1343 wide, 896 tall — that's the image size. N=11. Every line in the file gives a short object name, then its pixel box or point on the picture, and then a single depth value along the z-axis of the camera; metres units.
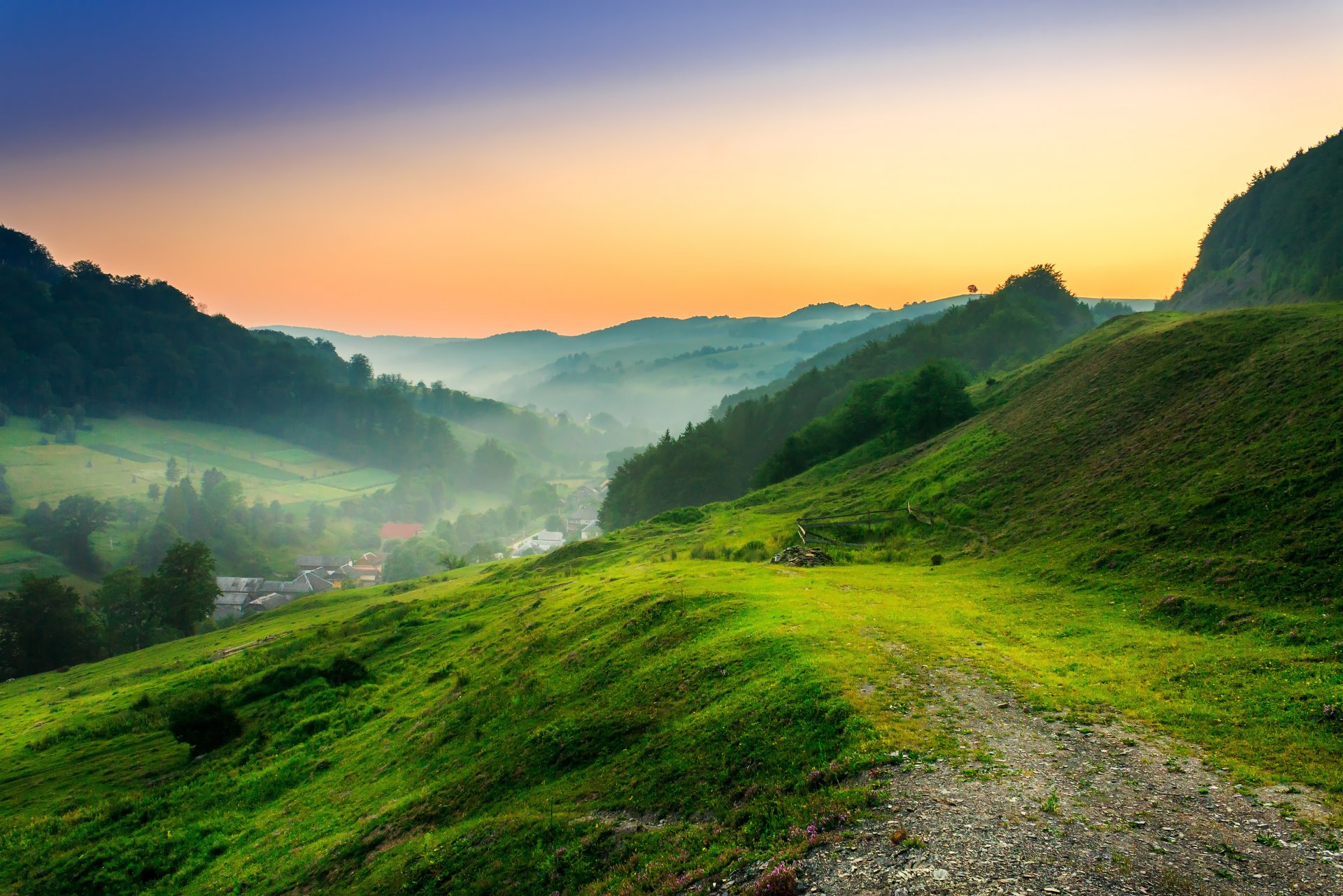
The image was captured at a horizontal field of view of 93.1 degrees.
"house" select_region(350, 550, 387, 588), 168.12
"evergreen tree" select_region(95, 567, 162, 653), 100.94
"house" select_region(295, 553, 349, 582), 164.12
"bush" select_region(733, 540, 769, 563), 51.72
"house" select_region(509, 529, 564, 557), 188.00
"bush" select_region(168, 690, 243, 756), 35.81
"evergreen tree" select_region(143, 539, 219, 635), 97.12
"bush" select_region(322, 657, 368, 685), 42.59
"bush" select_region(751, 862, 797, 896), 11.39
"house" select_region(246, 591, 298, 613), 136.00
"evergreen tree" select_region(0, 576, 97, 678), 88.88
